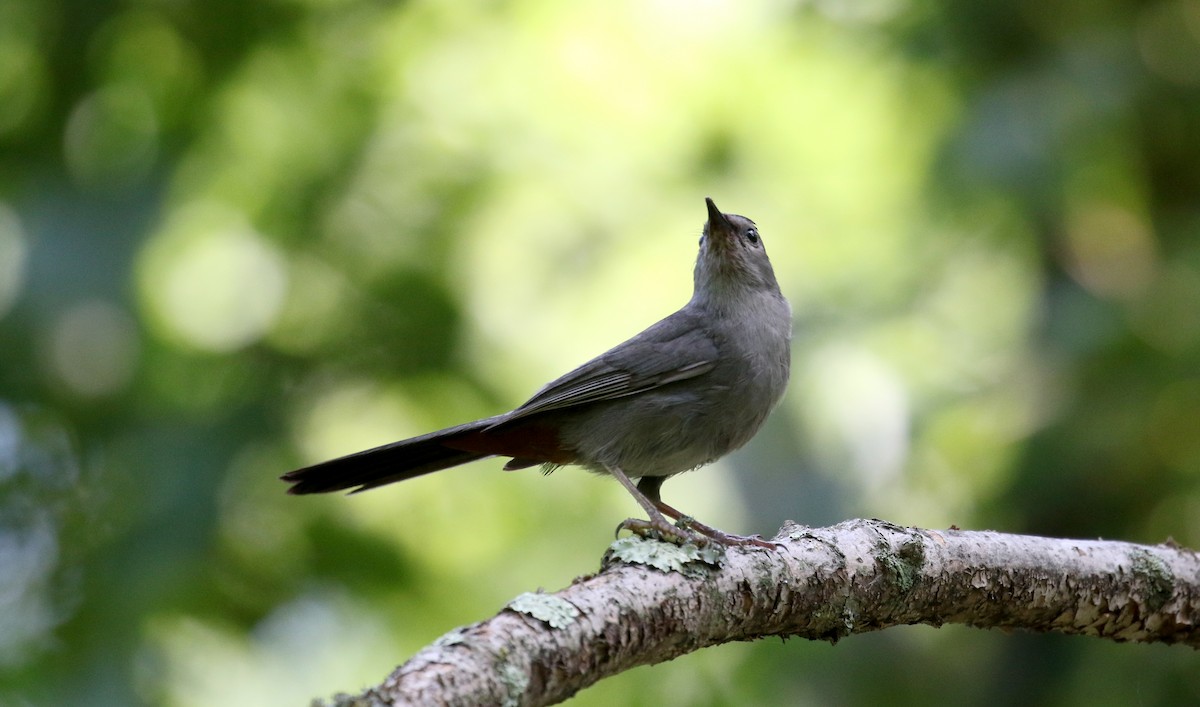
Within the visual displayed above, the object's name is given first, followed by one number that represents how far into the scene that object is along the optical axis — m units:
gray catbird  8.72
